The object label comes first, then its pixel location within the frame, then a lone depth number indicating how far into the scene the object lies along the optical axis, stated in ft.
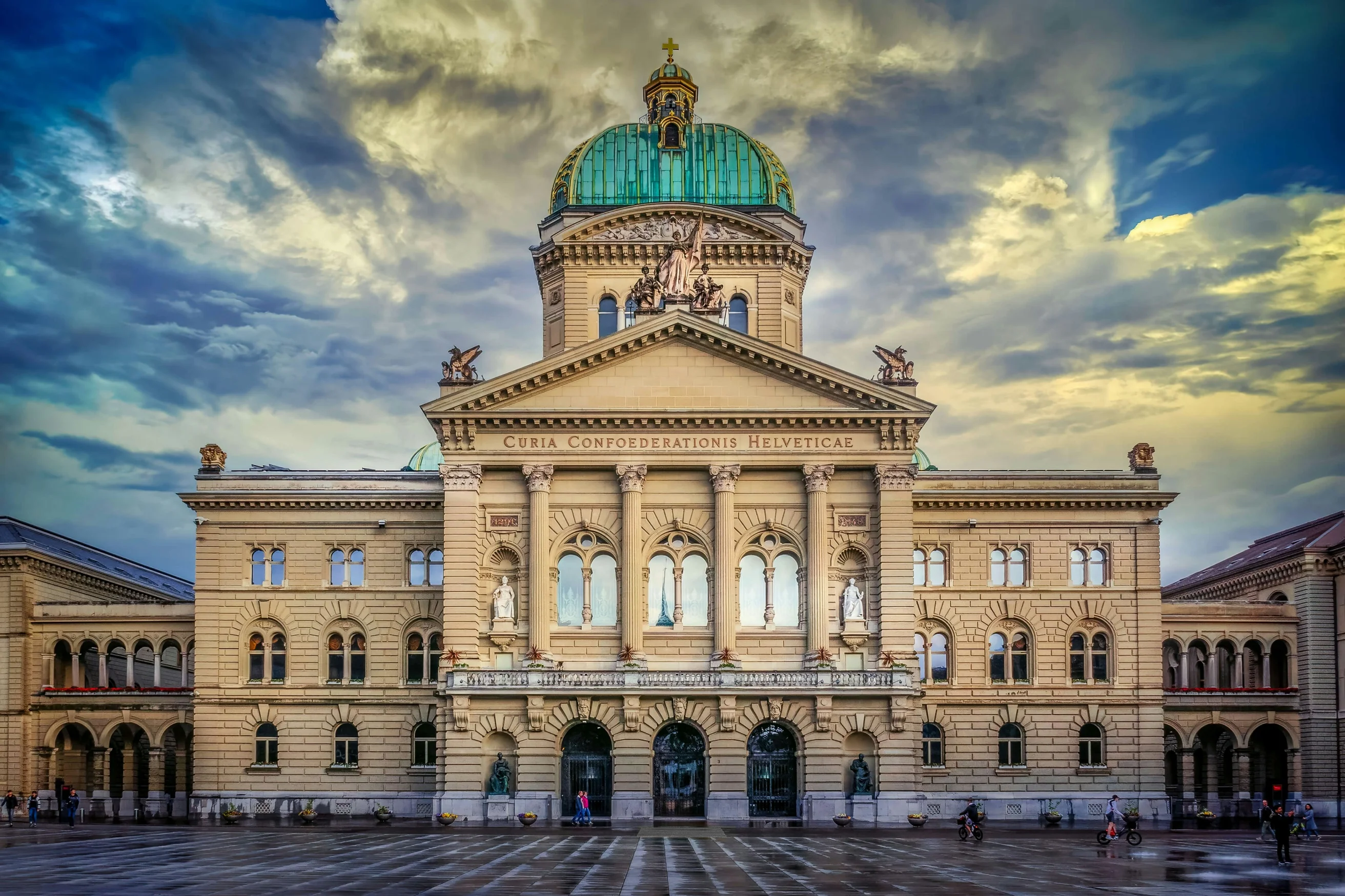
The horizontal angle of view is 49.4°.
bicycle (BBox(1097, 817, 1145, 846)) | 185.98
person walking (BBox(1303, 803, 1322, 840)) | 209.97
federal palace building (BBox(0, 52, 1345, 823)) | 219.61
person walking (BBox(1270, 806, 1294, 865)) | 157.38
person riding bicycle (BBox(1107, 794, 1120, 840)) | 185.47
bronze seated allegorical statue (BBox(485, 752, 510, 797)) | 216.86
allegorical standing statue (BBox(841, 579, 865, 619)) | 225.56
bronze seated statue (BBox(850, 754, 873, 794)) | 218.18
